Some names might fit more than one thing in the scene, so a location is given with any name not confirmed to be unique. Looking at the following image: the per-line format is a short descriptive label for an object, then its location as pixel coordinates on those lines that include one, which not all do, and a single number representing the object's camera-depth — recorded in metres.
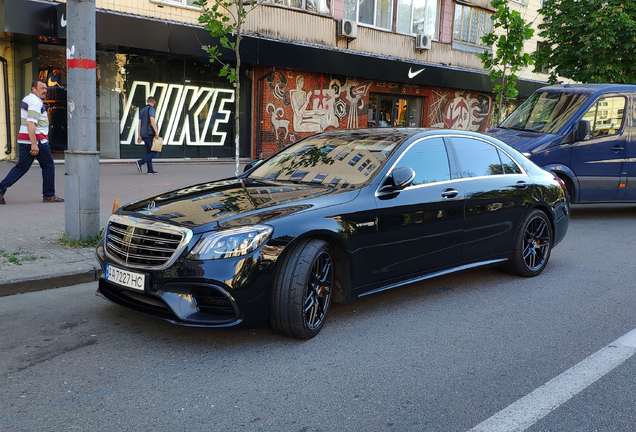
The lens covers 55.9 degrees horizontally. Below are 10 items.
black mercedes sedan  3.93
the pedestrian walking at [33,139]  9.02
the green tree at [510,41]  14.87
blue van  9.85
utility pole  6.45
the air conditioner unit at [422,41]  23.23
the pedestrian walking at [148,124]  14.91
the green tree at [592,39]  16.75
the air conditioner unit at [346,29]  20.36
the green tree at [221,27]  10.77
